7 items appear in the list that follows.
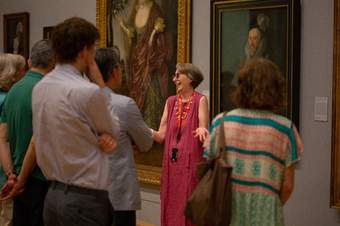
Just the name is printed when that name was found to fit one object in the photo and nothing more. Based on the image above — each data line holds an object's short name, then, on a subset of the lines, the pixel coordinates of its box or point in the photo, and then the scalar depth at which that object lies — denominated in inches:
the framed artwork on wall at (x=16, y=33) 274.1
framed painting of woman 206.2
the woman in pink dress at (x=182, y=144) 169.2
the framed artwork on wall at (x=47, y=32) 262.8
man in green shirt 117.0
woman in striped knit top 102.7
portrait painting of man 172.1
